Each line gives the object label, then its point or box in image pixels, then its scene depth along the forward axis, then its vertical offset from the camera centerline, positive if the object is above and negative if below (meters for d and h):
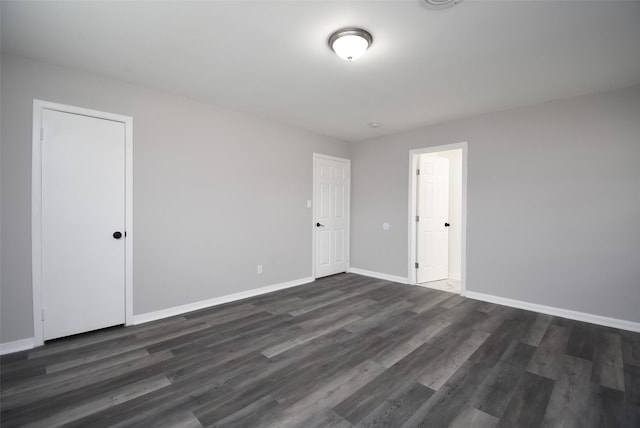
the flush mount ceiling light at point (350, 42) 2.11 +1.31
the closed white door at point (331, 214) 5.03 -0.02
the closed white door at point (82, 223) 2.61 -0.12
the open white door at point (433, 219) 4.74 -0.09
